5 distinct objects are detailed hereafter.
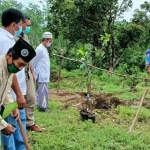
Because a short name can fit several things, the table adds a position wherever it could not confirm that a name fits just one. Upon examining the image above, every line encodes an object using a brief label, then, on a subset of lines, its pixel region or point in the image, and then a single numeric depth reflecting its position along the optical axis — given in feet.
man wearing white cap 20.21
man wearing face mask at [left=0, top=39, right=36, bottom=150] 8.70
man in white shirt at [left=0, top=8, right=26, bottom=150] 11.16
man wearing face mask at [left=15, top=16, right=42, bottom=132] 15.39
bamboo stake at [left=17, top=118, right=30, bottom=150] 9.87
